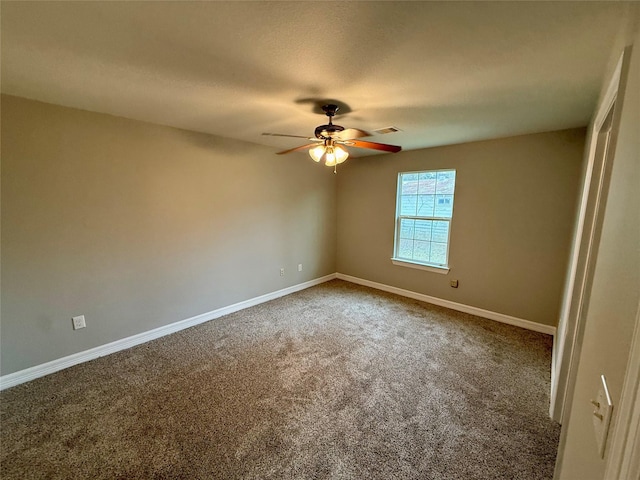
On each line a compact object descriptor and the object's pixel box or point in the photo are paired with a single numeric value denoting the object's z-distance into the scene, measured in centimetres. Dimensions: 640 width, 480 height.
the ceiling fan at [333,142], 210
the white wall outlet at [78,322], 245
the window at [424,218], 374
